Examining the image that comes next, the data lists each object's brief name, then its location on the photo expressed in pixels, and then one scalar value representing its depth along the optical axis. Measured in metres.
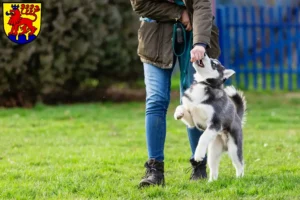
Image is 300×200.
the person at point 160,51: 10.01
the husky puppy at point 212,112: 9.73
